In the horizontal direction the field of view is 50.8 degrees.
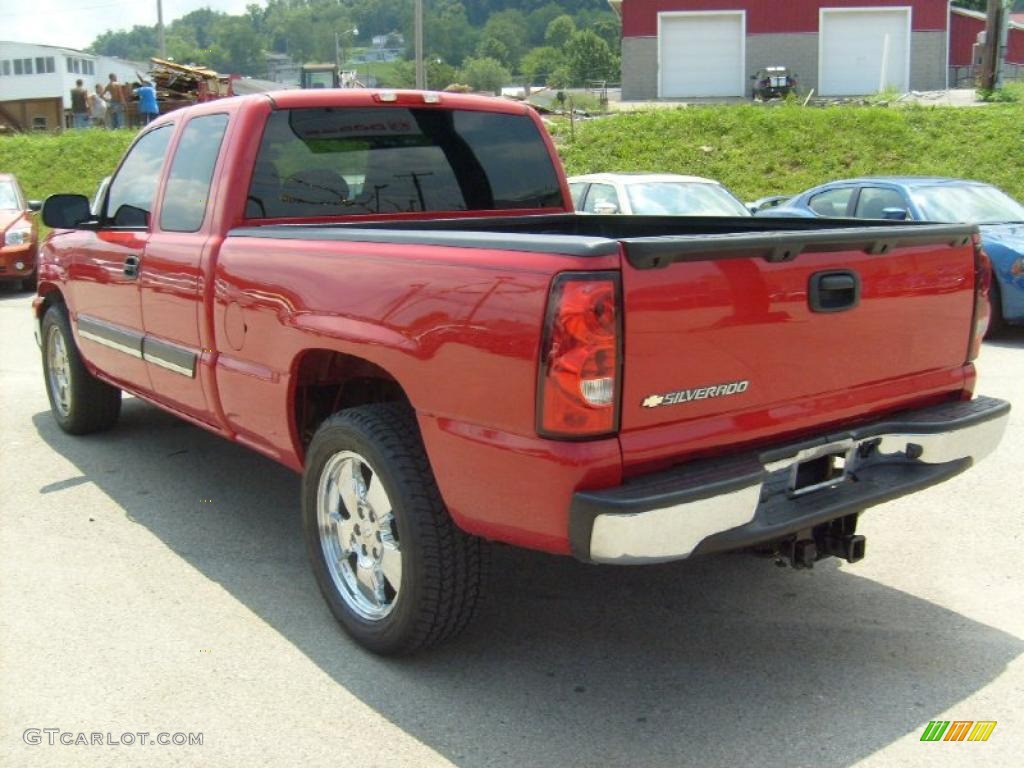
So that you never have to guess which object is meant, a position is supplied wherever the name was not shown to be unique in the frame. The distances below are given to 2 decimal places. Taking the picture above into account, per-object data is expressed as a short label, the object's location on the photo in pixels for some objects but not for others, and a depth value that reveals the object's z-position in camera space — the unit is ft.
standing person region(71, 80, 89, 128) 105.29
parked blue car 32.81
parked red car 48.26
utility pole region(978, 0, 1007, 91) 77.71
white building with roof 249.55
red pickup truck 9.76
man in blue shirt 87.30
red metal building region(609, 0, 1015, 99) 118.21
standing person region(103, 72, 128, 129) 95.71
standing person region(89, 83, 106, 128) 97.55
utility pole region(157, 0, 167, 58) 128.98
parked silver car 39.01
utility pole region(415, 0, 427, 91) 74.66
